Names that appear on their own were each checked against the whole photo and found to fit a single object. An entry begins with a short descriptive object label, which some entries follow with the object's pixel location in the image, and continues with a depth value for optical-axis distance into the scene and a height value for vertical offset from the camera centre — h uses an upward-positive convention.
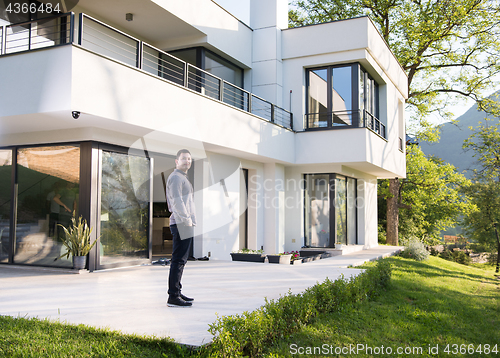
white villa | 7.51 +1.85
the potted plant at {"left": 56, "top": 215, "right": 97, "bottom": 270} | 7.79 -0.56
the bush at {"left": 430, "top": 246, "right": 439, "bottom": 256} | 22.03 -2.13
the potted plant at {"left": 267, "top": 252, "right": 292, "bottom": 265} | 10.98 -1.24
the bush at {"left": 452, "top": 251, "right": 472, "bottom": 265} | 21.44 -2.38
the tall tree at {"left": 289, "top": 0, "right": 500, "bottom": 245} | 21.95 +9.35
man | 5.04 -0.20
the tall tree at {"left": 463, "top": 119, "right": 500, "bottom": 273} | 26.30 +1.47
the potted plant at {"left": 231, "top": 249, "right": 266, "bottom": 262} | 10.98 -1.15
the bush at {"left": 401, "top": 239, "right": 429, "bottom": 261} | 14.79 -1.43
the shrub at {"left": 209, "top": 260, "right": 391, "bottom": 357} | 3.66 -1.14
